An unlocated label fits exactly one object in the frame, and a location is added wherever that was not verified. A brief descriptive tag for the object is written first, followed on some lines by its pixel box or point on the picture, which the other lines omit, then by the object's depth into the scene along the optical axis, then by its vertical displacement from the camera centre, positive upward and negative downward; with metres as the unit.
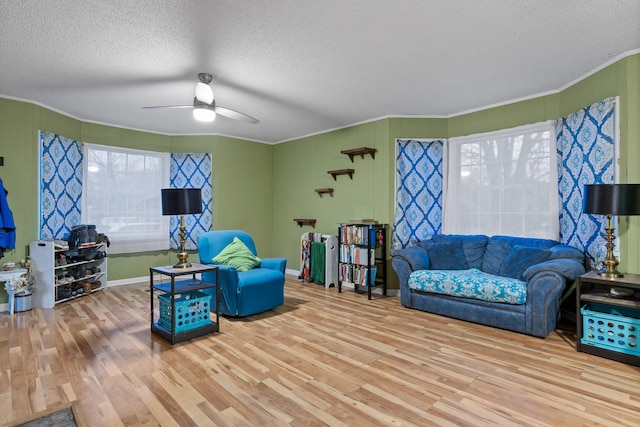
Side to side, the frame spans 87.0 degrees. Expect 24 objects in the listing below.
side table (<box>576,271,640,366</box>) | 2.64 -0.90
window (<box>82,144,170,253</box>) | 5.23 +0.22
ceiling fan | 3.20 +1.01
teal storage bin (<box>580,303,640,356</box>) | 2.63 -0.96
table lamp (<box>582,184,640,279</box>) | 2.67 +0.06
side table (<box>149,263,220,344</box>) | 3.05 -0.94
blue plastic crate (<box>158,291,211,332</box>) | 3.12 -0.96
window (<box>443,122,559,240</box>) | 3.98 +0.34
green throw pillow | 3.98 -0.57
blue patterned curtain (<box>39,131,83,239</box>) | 4.51 +0.34
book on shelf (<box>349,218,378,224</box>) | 4.82 -0.16
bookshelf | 4.61 -0.64
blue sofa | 3.12 -0.72
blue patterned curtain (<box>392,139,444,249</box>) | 4.87 +0.33
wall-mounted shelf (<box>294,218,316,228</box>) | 6.02 -0.21
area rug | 1.88 -1.20
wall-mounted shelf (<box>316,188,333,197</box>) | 5.72 +0.32
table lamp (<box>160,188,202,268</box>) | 3.26 +0.06
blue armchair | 3.67 -0.81
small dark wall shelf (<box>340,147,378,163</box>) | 5.02 +0.88
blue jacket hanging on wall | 3.76 -0.19
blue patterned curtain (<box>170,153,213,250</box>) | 5.91 +0.52
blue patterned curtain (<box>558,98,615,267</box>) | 3.22 +0.46
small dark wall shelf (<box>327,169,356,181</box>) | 5.34 +0.61
